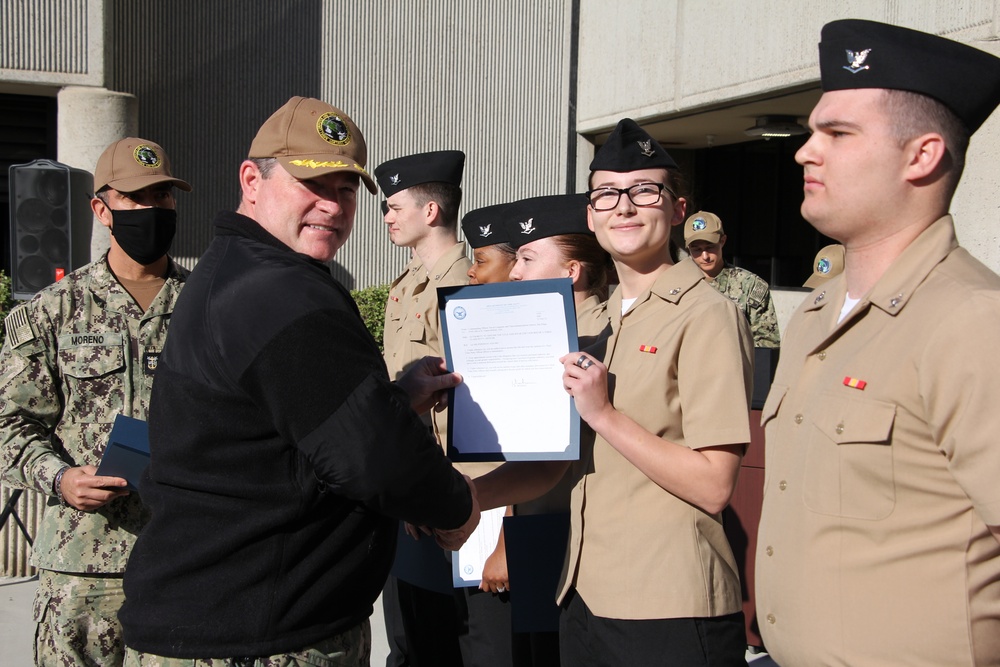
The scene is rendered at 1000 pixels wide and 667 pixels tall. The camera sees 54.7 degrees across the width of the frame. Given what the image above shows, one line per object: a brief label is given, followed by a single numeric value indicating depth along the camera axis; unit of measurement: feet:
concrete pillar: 33.47
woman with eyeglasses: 7.92
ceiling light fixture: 35.55
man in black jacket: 6.61
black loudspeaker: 22.00
